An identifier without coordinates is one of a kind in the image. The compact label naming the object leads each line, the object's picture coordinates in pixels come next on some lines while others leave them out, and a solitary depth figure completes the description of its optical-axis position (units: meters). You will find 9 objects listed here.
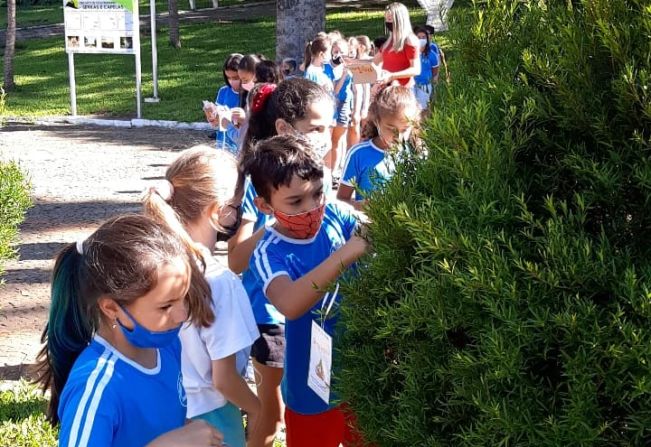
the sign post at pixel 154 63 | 17.06
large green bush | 1.52
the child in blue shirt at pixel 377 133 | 4.45
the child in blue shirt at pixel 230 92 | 7.60
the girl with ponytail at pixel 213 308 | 2.88
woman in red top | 9.09
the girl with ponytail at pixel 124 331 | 2.22
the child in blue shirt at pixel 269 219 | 3.71
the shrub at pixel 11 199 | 6.21
